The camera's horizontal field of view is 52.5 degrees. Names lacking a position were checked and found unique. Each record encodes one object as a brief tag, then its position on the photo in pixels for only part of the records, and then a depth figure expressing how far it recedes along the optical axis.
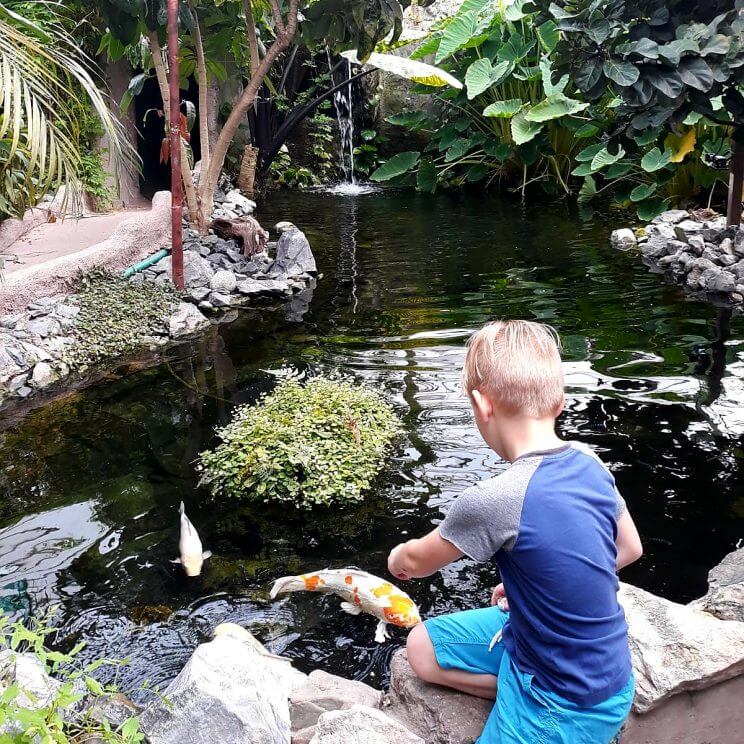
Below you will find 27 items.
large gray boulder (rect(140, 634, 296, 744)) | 2.09
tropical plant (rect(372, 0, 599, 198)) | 12.70
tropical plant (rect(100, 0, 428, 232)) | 7.36
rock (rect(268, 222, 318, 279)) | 8.79
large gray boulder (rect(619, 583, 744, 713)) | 2.08
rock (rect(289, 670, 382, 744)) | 2.30
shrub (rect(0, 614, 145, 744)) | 1.70
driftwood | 9.11
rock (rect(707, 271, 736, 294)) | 7.70
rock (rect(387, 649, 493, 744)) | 2.01
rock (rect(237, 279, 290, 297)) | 8.20
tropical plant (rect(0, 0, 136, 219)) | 4.09
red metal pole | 7.12
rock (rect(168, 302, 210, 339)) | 7.03
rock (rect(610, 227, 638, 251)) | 10.05
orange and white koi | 3.00
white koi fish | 3.55
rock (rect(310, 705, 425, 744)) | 1.89
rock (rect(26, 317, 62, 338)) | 6.20
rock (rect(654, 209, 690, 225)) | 10.22
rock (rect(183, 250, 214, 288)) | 8.01
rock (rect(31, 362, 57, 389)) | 5.85
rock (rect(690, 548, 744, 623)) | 2.43
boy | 1.66
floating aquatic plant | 4.06
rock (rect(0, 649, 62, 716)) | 2.05
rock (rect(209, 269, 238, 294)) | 8.07
